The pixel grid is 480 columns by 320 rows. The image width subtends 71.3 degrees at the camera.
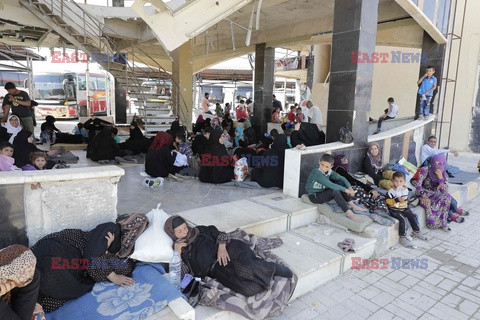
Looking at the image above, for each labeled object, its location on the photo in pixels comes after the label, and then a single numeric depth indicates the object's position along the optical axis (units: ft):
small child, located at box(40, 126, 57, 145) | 30.09
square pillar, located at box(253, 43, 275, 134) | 39.42
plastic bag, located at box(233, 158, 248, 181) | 20.08
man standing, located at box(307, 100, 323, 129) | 31.78
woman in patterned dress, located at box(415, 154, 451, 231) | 16.84
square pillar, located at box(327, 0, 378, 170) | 18.65
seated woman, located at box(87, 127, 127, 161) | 24.36
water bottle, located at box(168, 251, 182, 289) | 9.32
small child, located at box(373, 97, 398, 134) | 31.99
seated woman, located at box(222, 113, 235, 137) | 33.99
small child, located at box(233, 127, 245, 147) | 30.71
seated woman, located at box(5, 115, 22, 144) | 21.83
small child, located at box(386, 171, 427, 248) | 15.03
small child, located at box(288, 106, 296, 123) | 39.04
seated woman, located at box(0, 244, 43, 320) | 5.57
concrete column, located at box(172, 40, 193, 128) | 37.83
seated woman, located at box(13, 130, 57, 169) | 18.79
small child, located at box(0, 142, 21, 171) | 13.19
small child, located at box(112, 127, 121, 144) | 25.59
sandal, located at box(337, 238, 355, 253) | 12.41
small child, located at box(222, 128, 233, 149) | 28.22
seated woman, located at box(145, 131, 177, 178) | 20.18
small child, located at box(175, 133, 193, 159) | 22.27
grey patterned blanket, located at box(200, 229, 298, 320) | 8.86
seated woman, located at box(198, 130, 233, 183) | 19.63
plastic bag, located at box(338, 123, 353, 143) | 19.03
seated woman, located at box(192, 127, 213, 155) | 24.16
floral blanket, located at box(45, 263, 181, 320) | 7.84
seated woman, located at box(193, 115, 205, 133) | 36.07
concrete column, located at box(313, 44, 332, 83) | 51.39
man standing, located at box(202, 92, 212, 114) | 48.47
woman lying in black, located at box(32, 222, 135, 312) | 7.98
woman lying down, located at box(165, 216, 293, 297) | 9.18
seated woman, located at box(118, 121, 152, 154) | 27.78
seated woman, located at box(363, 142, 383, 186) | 20.06
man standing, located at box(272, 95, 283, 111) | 42.45
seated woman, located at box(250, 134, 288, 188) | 18.63
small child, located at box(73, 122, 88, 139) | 32.50
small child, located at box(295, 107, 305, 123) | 36.75
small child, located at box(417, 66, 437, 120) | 27.35
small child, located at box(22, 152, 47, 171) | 14.82
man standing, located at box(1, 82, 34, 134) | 23.00
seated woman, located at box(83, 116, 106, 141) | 30.86
